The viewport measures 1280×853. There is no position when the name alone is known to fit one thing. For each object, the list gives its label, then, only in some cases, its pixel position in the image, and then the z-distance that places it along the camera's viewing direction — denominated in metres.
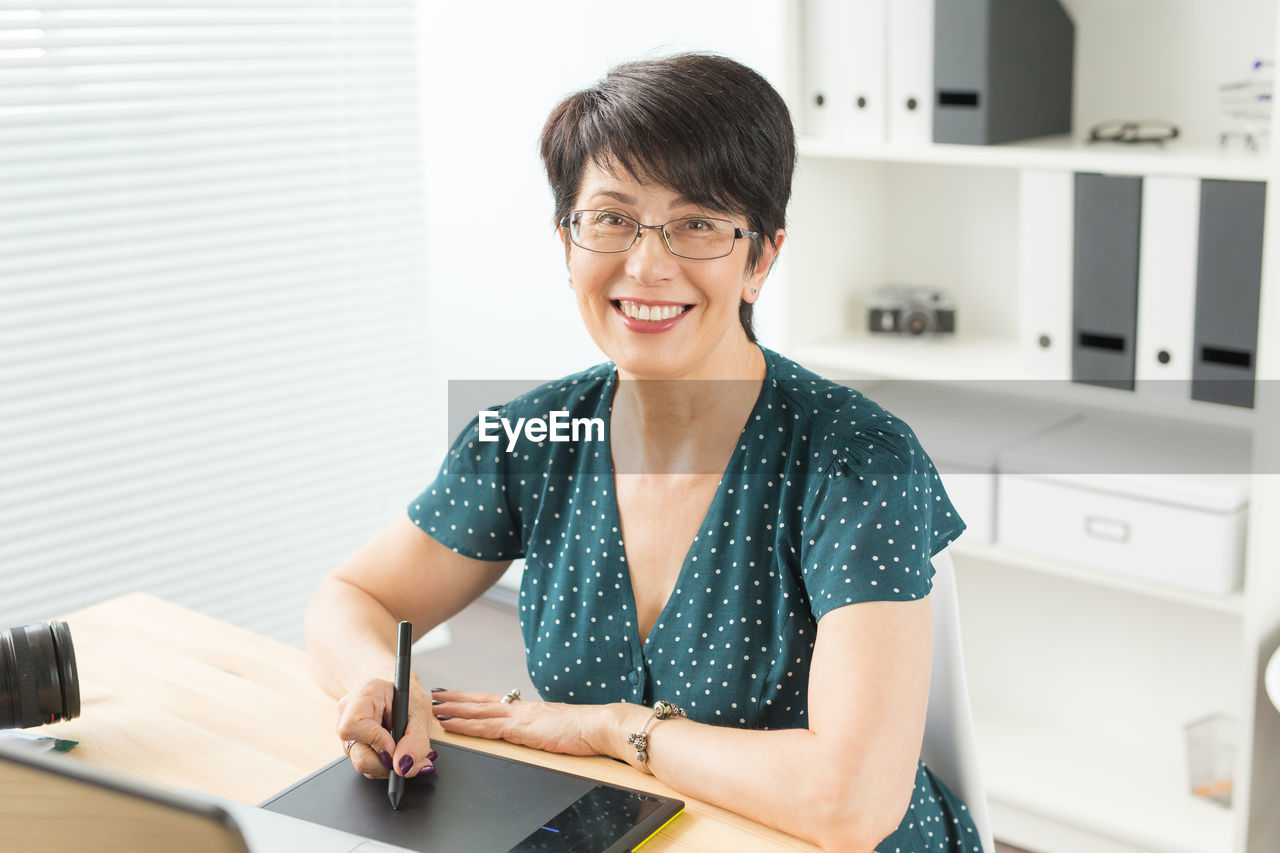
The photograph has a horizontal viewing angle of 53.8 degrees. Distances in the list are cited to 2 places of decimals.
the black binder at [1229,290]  1.83
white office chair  1.28
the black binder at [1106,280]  1.97
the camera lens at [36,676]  1.20
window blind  2.54
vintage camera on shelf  2.46
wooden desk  1.12
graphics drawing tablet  1.02
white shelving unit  1.96
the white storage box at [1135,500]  1.96
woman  1.13
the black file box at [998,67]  2.05
